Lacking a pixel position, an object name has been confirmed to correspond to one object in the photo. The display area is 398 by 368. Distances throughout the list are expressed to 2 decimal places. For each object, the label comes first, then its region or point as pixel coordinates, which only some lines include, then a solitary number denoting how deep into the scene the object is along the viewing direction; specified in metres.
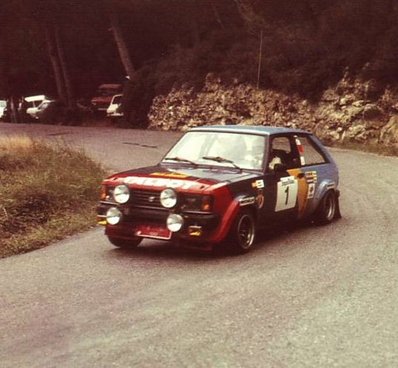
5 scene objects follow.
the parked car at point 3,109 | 56.78
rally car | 8.30
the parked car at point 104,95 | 50.69
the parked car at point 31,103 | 54.41
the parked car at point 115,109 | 44.50
